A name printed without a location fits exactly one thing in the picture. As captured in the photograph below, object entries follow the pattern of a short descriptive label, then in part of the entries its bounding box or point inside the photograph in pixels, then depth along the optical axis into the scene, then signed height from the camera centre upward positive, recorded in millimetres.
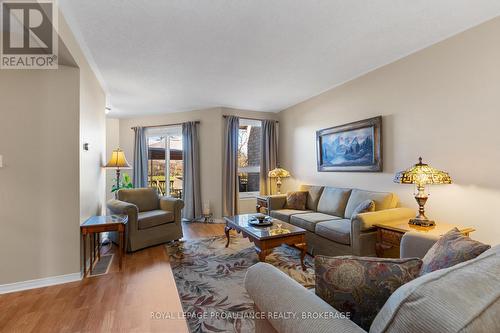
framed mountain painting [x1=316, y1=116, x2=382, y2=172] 3289 +329
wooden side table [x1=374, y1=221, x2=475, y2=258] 2242 -639
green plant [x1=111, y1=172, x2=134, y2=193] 4865 -264
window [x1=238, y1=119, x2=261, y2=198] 5559 +259
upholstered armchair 3213 -658
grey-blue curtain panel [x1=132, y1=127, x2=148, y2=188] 5481 +236
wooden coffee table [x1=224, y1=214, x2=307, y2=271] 2451 -716
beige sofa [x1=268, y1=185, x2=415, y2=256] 2543 -679
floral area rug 1852 -1140
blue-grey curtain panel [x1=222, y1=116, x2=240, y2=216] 5043 +5
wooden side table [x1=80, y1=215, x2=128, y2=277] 2523 -618
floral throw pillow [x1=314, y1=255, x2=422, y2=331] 843 -410
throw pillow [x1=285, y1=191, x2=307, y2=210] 4034 -538
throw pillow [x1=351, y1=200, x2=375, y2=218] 2750 -464
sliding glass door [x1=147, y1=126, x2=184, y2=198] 5750 +194
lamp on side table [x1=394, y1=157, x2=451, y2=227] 2252 -114
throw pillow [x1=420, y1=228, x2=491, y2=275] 952 -356
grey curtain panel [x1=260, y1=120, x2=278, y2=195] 5406 +335
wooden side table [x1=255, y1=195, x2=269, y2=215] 4141 -671
